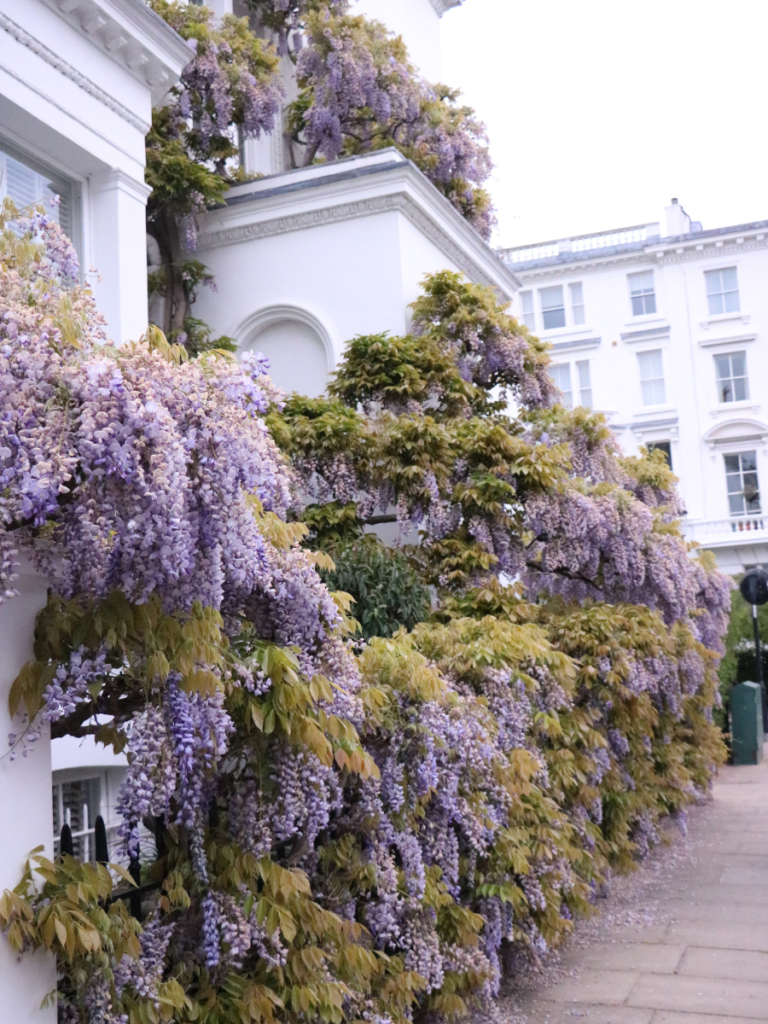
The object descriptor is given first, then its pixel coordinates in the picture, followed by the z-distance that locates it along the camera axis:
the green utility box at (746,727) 16.89
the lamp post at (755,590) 18.31
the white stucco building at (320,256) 10.52
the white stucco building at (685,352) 31.41
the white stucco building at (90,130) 6.77
